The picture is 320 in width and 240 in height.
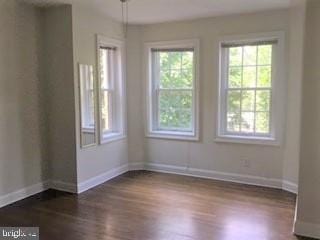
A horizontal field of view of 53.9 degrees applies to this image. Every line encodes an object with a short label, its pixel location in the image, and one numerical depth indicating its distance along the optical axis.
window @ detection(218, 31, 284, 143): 4.29
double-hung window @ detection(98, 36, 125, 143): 4.71
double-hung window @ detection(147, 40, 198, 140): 4.83
